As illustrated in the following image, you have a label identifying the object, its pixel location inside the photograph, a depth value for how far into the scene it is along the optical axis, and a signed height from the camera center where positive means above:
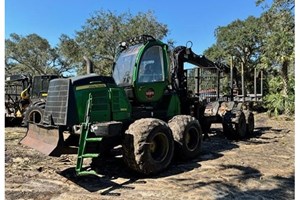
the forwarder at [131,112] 4.24 -0.19
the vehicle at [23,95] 10.90 +0.41
